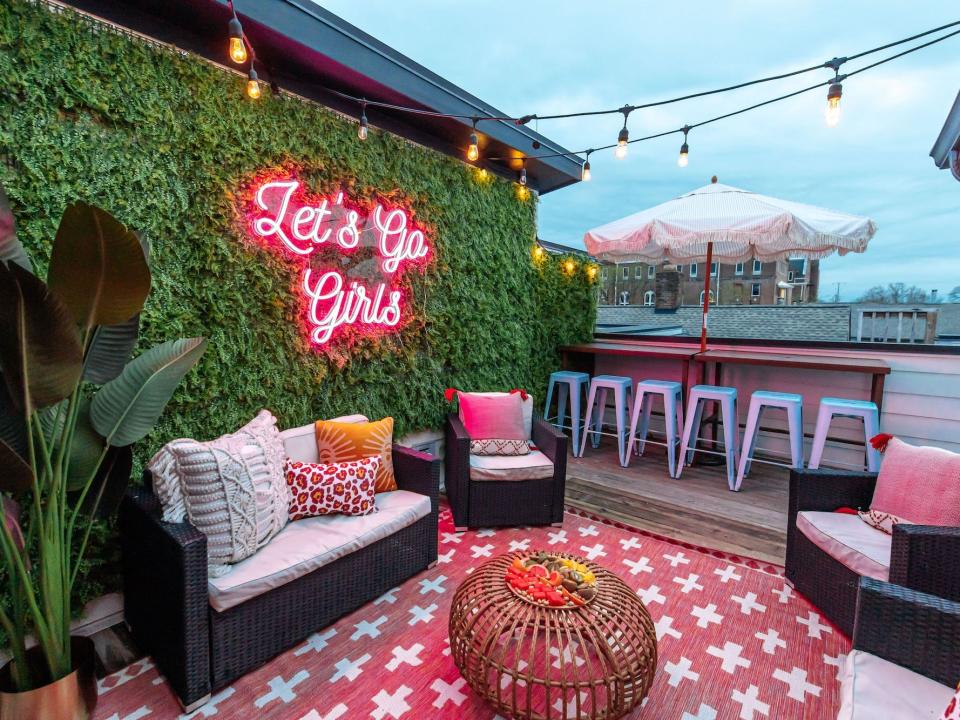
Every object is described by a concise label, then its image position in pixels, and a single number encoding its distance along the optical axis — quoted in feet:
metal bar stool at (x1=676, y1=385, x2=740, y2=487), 12.69
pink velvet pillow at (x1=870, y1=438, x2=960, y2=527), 6.50
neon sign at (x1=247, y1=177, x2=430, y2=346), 8.76
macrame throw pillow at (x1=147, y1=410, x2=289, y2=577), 5.94
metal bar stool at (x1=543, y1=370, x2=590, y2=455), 15.46
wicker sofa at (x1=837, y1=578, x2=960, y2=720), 4.06
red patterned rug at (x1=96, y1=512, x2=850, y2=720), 5.57
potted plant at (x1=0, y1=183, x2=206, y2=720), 4.27
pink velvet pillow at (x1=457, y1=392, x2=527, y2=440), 11.14
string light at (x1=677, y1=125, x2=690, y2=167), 9.23
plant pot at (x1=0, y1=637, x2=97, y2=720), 4.79
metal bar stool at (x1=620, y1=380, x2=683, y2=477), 13.69
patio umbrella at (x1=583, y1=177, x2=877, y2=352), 11.23
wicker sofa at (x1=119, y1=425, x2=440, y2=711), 5.44
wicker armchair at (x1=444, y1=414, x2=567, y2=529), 10.02
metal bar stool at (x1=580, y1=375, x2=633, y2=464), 14.34
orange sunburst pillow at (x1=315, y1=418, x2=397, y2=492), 8.61
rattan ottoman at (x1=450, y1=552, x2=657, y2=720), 4.84
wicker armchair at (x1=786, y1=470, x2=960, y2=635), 5.53
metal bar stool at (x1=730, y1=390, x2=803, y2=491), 11.85
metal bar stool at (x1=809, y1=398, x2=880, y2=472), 11.00
